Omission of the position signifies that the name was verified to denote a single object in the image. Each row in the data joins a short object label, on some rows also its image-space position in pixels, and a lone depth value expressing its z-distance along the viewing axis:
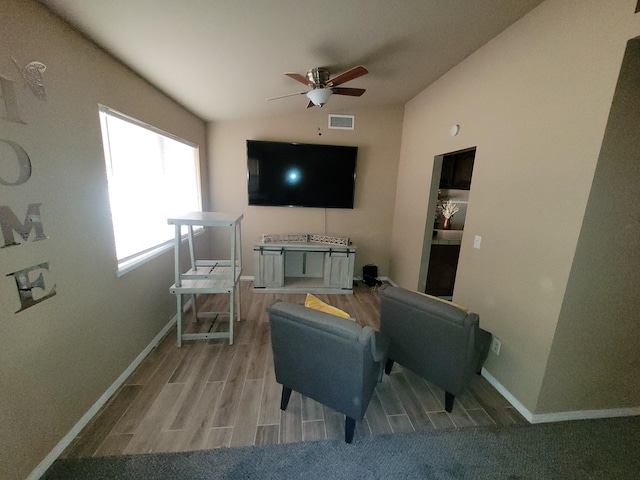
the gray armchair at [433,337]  1.52
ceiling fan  2.13
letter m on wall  1.10
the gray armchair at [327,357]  1.30
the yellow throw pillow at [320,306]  1.62
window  1.87
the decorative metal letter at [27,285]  1.18
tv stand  3.57
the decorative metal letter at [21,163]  1.13
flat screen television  3.60
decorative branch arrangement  3.52
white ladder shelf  2.09
